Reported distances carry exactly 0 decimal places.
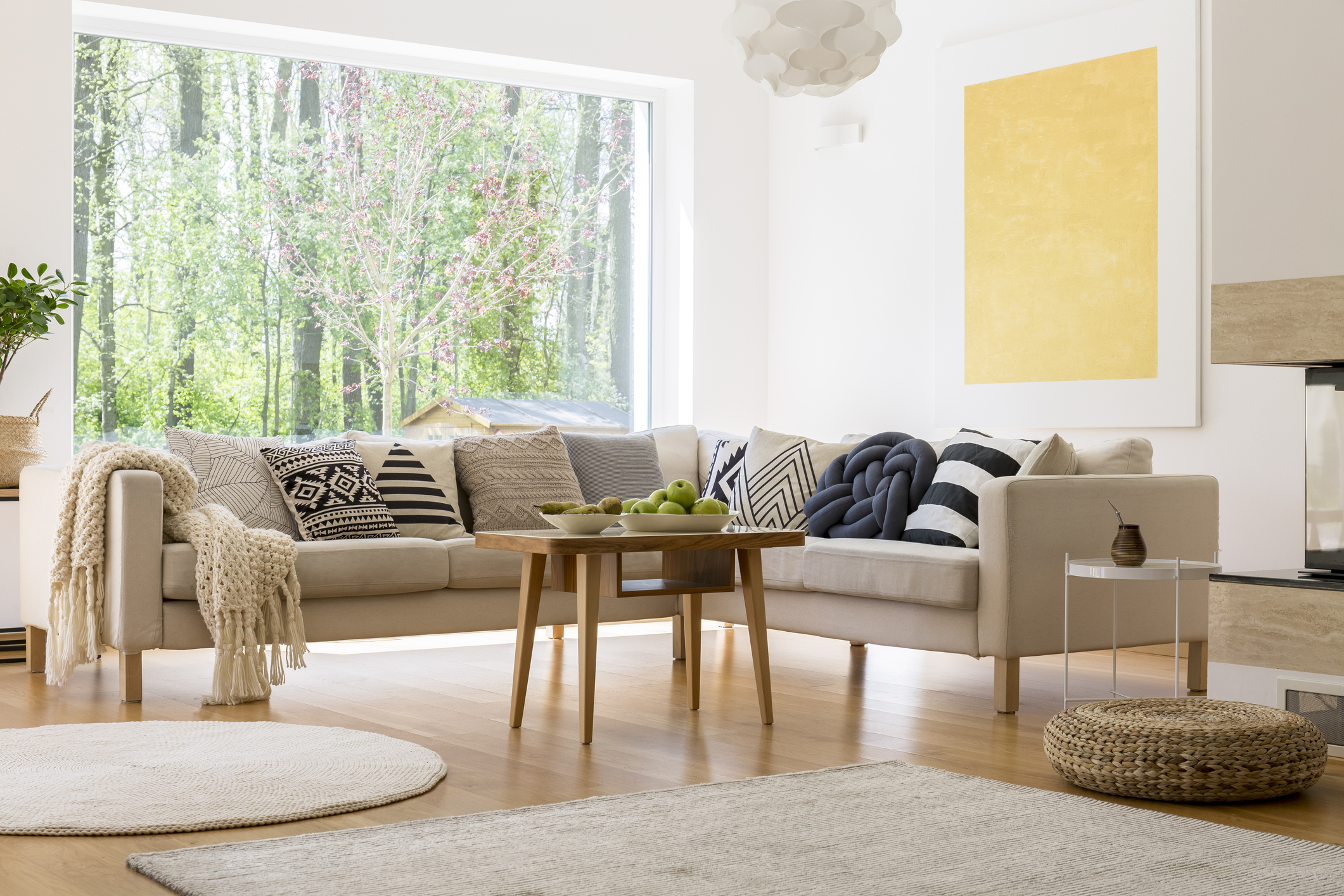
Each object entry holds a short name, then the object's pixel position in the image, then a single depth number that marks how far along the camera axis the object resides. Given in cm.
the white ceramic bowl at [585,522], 351
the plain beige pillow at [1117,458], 439
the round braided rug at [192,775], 257
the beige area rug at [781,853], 215
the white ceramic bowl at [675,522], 349
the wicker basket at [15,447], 476
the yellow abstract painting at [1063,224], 529
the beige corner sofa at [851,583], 394
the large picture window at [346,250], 570
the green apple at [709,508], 356
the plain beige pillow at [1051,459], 423
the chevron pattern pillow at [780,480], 511
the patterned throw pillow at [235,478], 468
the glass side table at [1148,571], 365
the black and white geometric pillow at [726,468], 537
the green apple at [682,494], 358
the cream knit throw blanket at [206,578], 399
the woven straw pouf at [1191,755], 276
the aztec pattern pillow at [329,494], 467
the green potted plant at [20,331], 477
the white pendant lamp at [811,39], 397
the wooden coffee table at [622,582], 338
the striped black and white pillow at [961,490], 442
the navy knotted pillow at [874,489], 467
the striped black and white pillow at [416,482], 491
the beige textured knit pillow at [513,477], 511
